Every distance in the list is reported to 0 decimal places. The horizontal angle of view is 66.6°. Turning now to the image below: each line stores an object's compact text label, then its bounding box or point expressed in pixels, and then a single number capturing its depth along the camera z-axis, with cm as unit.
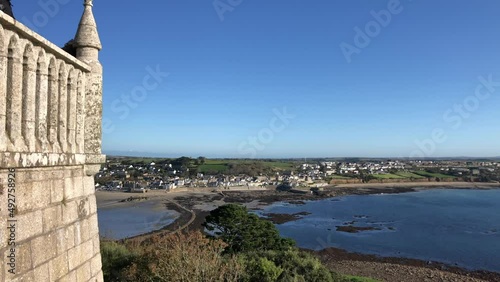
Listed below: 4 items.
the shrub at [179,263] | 1020
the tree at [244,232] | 2091
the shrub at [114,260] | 1251
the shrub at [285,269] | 1241
